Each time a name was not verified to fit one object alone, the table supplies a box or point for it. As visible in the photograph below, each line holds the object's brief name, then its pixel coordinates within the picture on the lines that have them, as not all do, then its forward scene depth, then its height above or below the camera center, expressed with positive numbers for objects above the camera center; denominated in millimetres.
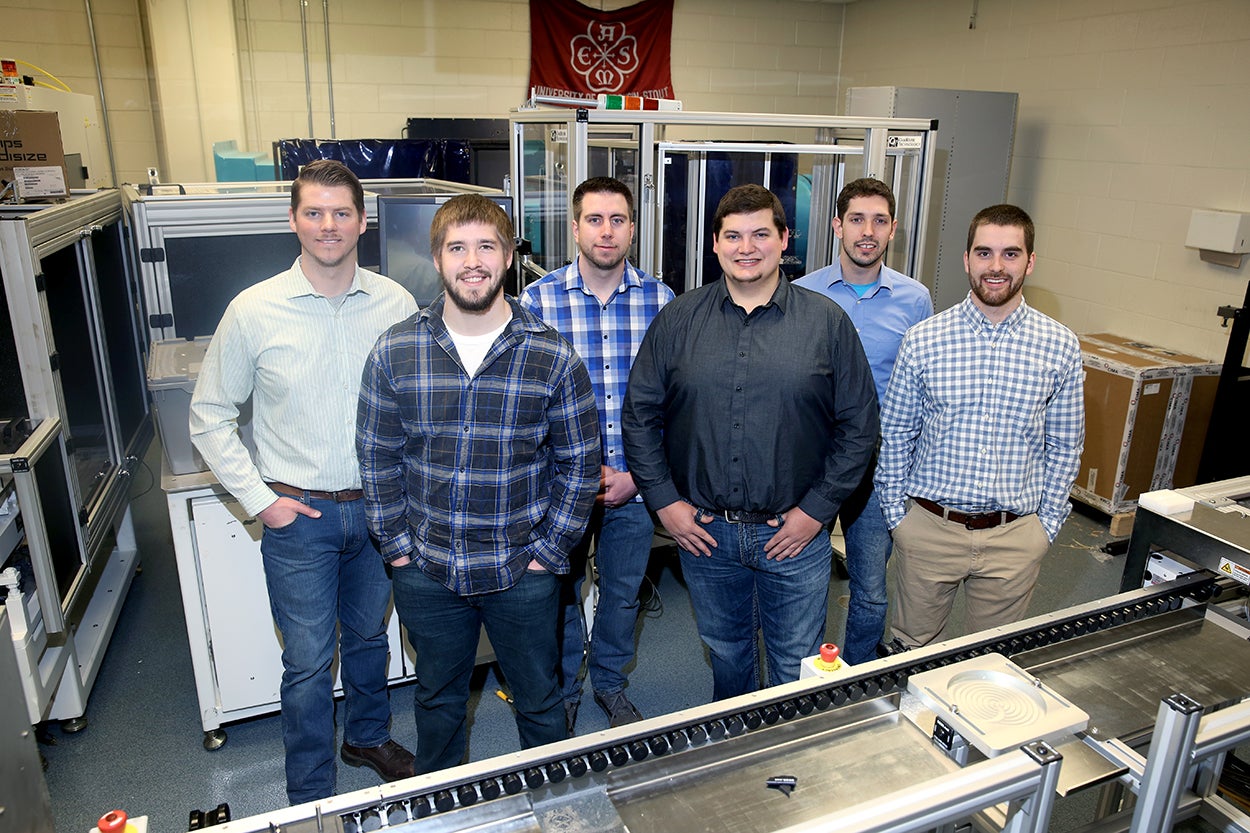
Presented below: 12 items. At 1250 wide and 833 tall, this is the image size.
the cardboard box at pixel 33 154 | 2744 -11
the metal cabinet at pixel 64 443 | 2100 -793
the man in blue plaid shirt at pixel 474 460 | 1578 -554
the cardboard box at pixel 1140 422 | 3475 -985
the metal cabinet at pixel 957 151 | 4262 +104
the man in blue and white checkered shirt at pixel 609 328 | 2012 -383
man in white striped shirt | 1756 -534
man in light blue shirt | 2211 -354
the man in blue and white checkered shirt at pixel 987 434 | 1807 -551
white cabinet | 2107 -1102
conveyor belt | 975 -708
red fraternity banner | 5969 +789
